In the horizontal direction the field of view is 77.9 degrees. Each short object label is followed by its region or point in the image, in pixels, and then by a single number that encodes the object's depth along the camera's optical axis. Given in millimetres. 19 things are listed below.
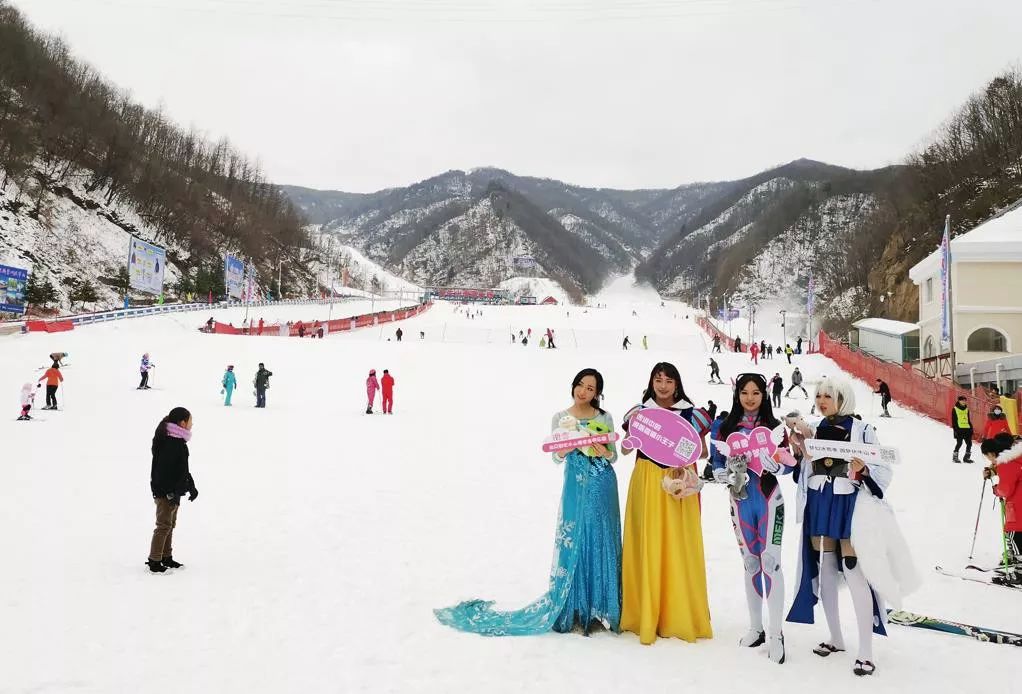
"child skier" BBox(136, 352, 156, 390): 20750
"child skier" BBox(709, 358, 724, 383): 27691
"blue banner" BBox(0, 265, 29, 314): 36344
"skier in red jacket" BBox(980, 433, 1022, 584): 6094
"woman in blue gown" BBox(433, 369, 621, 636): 4480
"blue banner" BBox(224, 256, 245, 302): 45344
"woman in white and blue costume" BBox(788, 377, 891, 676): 3951
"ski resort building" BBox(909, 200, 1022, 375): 27422
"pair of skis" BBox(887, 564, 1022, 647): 4578
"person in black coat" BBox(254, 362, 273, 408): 18844
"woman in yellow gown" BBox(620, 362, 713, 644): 4312
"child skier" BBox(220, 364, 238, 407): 18875
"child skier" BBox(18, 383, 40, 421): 14719
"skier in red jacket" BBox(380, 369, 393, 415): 18688
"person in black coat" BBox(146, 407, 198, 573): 5965
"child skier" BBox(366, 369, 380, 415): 19016
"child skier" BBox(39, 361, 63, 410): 16328
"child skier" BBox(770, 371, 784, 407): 22167
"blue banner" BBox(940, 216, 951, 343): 21734
